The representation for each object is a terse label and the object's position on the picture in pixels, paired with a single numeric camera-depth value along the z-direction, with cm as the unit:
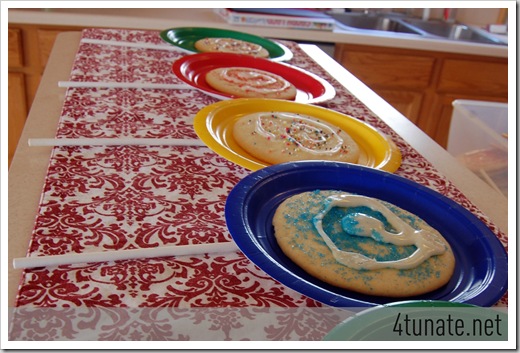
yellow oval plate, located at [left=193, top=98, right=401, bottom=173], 88
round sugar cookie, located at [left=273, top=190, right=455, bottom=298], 61
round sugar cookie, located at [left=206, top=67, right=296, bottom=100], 118
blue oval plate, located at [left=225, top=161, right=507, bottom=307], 59
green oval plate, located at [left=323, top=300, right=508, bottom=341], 47
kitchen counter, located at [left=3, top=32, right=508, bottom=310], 67
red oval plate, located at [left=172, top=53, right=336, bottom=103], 125
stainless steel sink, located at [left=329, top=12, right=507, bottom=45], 299
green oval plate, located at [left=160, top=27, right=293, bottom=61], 157
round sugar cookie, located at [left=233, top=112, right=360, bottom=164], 90
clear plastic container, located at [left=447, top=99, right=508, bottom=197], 166
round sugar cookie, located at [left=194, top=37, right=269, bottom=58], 151
